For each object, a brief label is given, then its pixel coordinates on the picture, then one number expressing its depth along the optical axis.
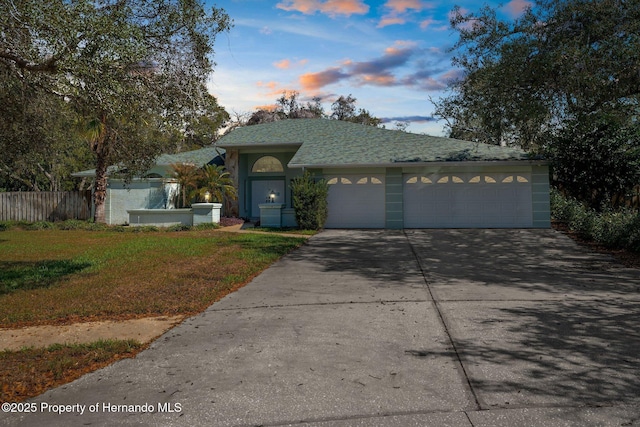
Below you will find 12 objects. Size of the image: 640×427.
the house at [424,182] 17.41
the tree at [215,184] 19.94
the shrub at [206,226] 18.42
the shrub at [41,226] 19.67
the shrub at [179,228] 18.36
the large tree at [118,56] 6.43
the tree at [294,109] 44.47
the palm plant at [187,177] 20.64
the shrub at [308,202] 17.12
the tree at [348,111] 45.81
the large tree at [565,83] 10.99
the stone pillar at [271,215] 18.88
